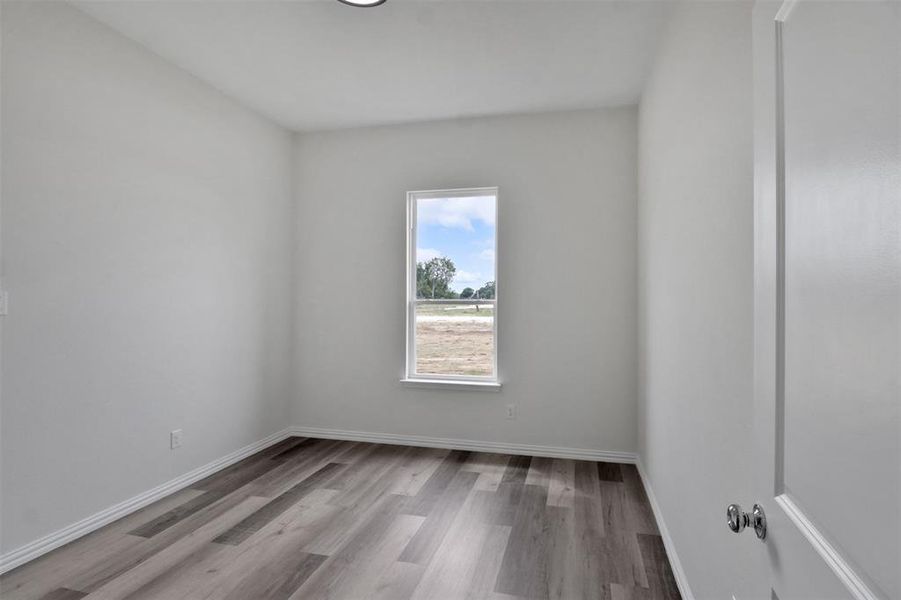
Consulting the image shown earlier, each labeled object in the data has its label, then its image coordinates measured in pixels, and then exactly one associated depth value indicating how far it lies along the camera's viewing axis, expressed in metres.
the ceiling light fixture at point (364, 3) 2.38
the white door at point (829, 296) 0.52
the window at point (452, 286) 4.14
